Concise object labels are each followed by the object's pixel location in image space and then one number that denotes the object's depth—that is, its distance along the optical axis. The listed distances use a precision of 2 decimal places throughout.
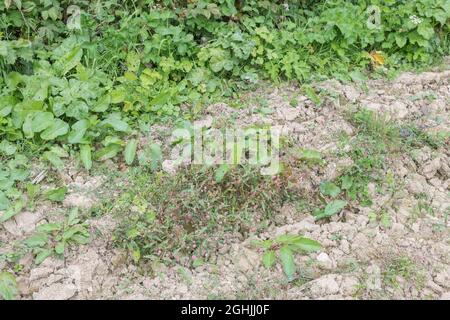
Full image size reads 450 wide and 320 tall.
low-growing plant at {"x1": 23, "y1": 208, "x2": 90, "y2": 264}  3.17
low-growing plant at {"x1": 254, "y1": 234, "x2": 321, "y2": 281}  3.16
